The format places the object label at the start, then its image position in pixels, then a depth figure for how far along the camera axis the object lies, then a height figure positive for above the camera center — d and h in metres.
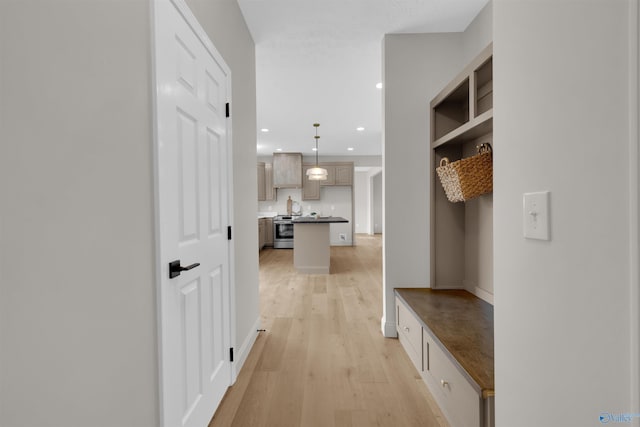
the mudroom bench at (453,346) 1.33 -0.72
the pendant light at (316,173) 6.69 +0.79
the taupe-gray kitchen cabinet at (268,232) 8.62 -0.62
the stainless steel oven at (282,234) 8.48 -0.67
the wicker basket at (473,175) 1.98 +0.22
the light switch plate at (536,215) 0.68 -0.02
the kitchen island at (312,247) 5.50 -0.67
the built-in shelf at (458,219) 2.30 -0.09
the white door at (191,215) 1.22 -0.02
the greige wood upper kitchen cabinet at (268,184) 8.80 +0.73
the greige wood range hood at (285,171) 8.64 +1.07
